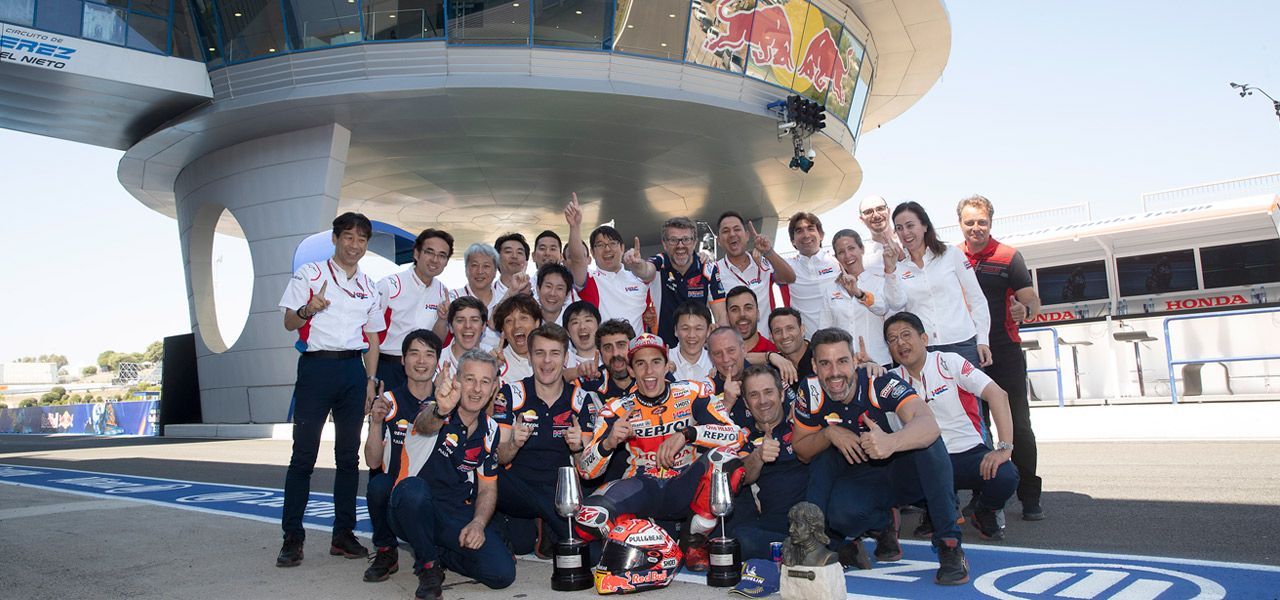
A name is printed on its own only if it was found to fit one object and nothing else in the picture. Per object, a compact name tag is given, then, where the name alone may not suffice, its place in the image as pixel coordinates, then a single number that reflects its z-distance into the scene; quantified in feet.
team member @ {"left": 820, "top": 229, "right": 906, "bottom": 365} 18.43
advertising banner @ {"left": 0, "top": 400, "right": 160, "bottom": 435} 100.27
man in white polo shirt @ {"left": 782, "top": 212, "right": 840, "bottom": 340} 21.37
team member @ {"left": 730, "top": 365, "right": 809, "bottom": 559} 14.35
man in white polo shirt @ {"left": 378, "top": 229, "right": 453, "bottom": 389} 18.95
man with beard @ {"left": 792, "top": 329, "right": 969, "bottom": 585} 13.47
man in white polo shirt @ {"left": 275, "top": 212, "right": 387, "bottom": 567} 15.99
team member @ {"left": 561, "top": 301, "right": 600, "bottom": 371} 18.04
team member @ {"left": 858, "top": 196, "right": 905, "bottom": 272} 21.42
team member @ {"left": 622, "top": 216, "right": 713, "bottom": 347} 21.24
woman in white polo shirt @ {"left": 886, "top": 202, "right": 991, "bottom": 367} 17.97
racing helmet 12.59
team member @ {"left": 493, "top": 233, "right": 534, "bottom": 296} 21.35
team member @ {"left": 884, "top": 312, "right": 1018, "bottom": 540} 15.19
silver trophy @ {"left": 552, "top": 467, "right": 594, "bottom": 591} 12.84
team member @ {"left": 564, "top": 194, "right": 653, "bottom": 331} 21.66
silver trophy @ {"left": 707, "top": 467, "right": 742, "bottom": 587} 12.74
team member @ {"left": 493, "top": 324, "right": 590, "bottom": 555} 15.12
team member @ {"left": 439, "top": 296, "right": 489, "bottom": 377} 17.57
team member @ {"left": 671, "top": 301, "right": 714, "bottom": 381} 17.54
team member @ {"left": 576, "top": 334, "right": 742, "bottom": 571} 13.79
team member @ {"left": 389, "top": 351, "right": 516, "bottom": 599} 13.01
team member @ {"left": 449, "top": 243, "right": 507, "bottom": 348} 20.38
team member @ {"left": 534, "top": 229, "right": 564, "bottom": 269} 22.22
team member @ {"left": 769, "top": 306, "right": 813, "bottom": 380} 18.67
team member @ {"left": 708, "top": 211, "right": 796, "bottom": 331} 21.33
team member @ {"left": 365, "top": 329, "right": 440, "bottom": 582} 14.35
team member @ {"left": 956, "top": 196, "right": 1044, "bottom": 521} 18.26
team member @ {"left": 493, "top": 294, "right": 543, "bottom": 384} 18.08
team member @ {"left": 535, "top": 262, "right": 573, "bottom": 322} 19.88
